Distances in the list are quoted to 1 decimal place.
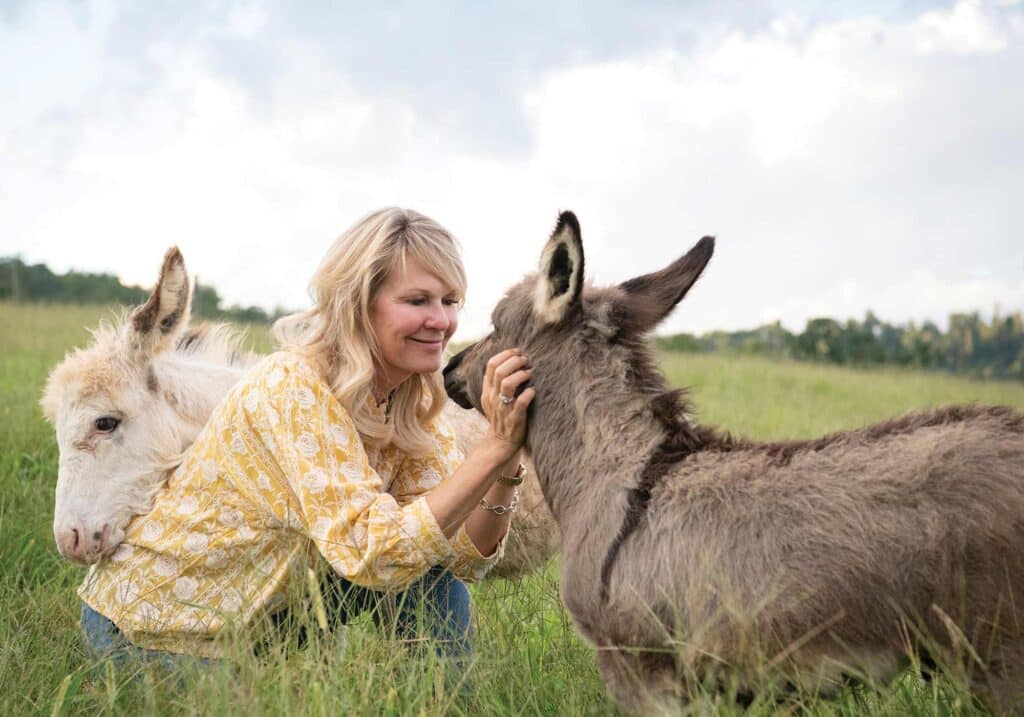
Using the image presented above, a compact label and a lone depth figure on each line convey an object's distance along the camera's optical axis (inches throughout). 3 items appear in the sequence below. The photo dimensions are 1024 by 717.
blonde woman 129.3
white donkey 156.2
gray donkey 96.5
